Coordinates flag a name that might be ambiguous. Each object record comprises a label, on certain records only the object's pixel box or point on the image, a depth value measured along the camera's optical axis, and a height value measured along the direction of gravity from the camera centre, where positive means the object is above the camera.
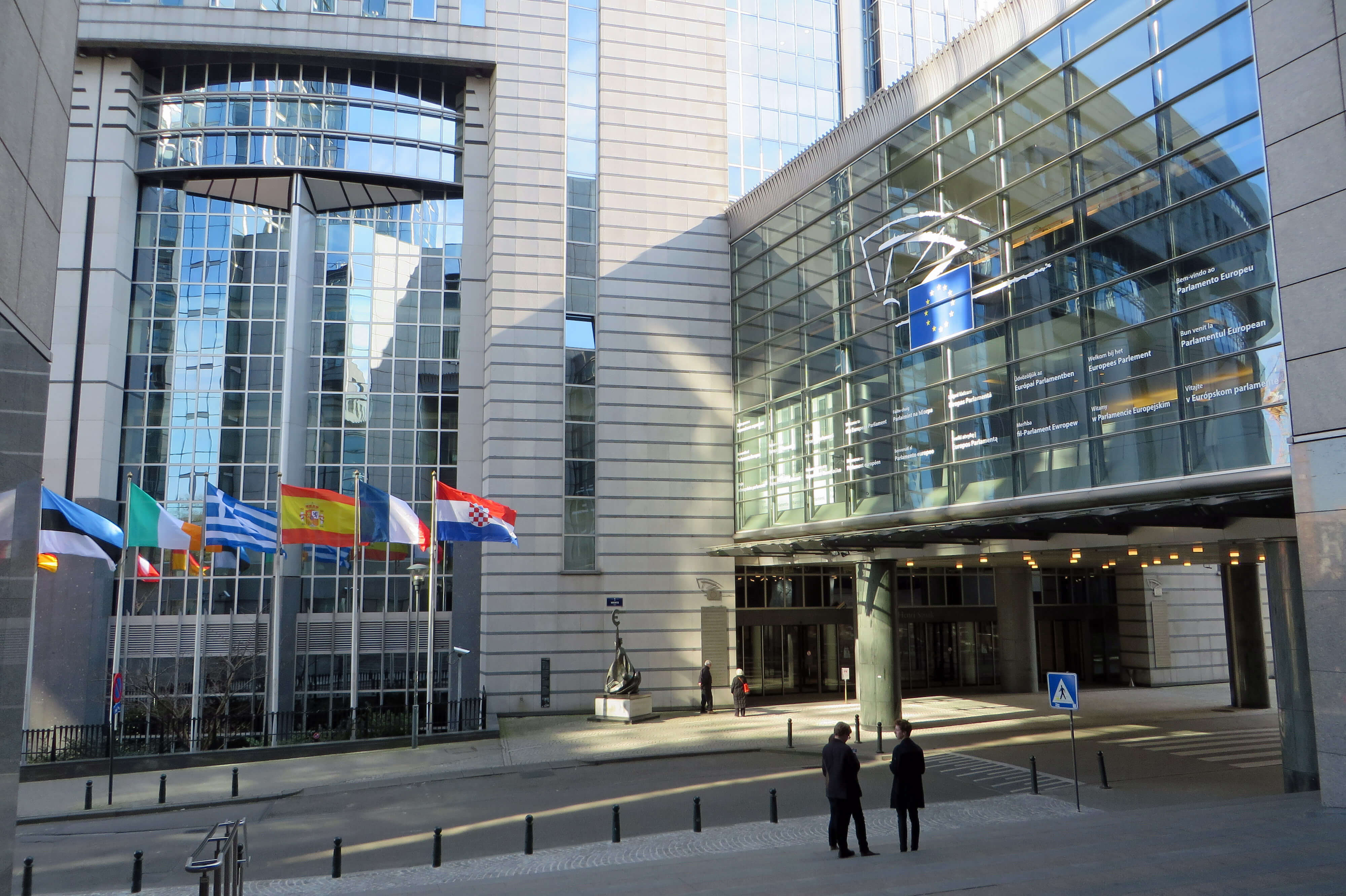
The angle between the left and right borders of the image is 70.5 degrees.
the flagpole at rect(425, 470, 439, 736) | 26.09 -1.84
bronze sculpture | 29.95 -2.63
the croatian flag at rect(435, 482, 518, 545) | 25.62 +2.08
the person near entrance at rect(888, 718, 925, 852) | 12.33 -2.42
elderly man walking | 31.67 -3.21
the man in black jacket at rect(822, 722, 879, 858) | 12.03 -2.42
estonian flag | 21.61 +1.64
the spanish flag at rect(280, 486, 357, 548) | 25.02 +2.07
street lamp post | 26.36 +0.36
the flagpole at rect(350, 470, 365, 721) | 26.66 -1.11
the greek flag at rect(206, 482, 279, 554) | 24.78 +1.88
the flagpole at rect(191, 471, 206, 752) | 24.55 -2.20
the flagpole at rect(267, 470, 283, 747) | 25.53 -2.08
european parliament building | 28.77 +8.50
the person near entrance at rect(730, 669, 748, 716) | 30.47 -3.11
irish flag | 24.31 +1.81
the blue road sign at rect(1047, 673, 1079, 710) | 15.29 -1.60
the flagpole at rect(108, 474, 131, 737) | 24.92 +0.05
